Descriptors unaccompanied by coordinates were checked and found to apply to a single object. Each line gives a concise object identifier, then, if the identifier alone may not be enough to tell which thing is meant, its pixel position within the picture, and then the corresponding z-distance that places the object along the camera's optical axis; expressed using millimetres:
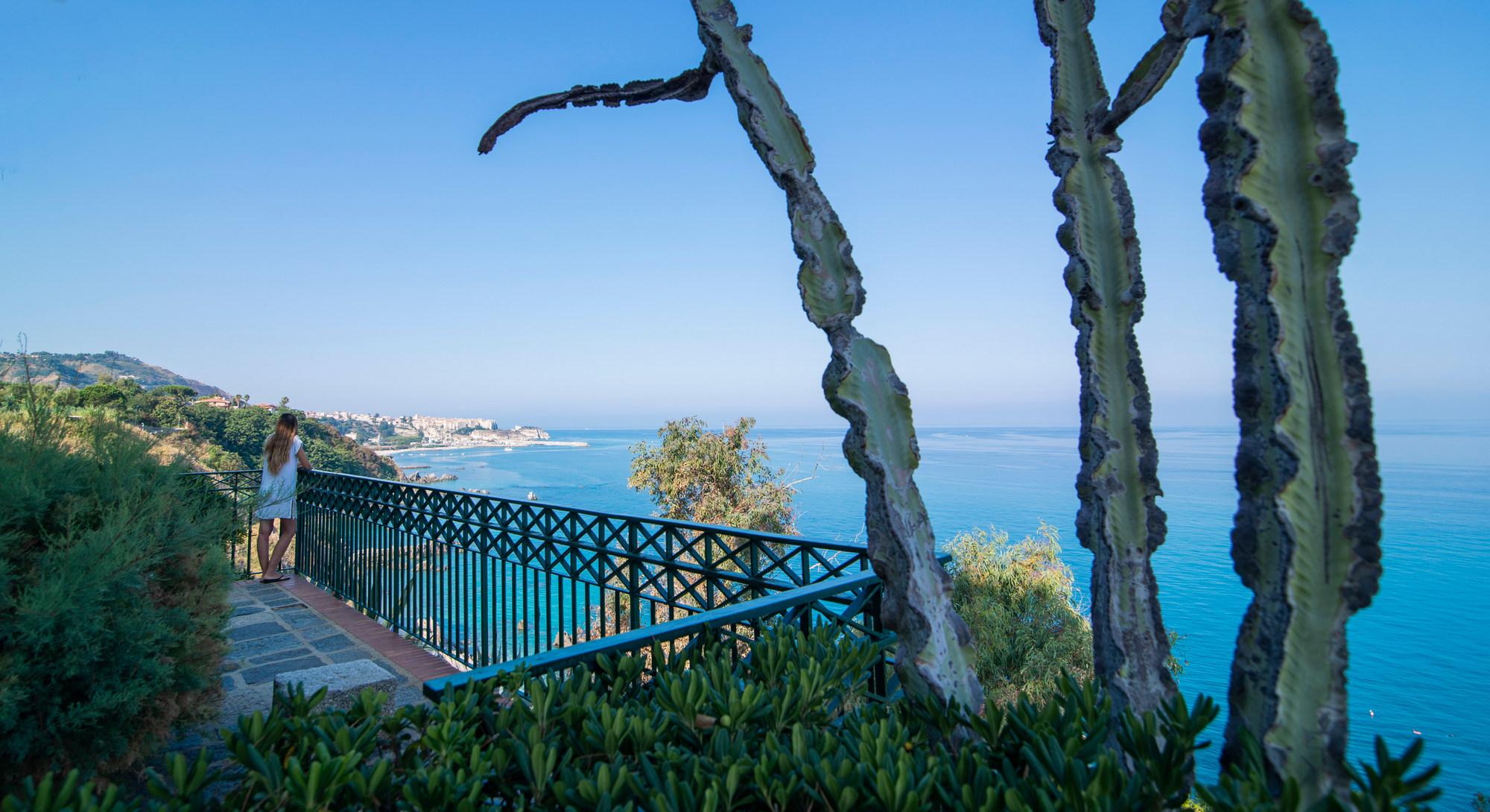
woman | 7008
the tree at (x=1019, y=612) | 14289
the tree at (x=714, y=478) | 16516
